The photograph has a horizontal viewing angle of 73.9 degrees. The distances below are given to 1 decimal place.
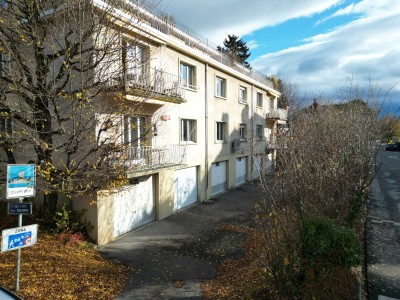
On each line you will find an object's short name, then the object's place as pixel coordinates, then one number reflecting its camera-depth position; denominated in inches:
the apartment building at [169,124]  346.6
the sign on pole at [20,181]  206.8
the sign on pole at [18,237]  198.2
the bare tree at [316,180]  203.2
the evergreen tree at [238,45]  1817.2
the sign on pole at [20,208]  213.5
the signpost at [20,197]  204.5
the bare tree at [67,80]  284.8
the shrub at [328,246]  195.6
